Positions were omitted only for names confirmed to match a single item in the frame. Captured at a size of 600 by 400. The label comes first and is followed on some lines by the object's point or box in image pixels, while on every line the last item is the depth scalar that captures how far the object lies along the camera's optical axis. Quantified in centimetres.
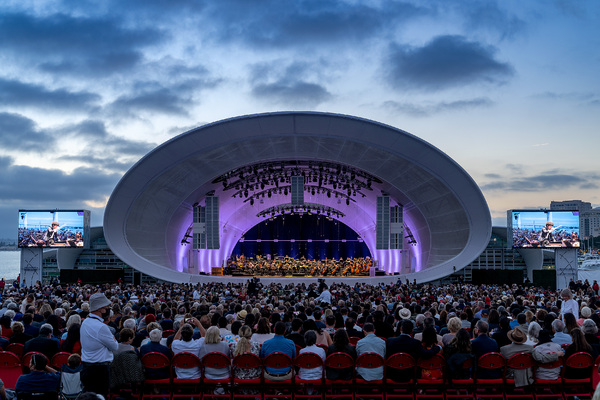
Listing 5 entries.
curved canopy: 3031
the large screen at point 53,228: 3488
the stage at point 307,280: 3478
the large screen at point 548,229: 3353
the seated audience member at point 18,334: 814
